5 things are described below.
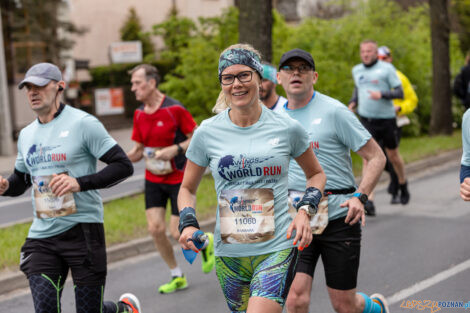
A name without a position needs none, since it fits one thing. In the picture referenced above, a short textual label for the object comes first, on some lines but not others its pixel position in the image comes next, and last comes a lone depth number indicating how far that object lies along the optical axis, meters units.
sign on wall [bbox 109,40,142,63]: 25.41
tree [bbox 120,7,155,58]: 36.94
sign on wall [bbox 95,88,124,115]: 26.64
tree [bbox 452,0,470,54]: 34.56
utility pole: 19.59
